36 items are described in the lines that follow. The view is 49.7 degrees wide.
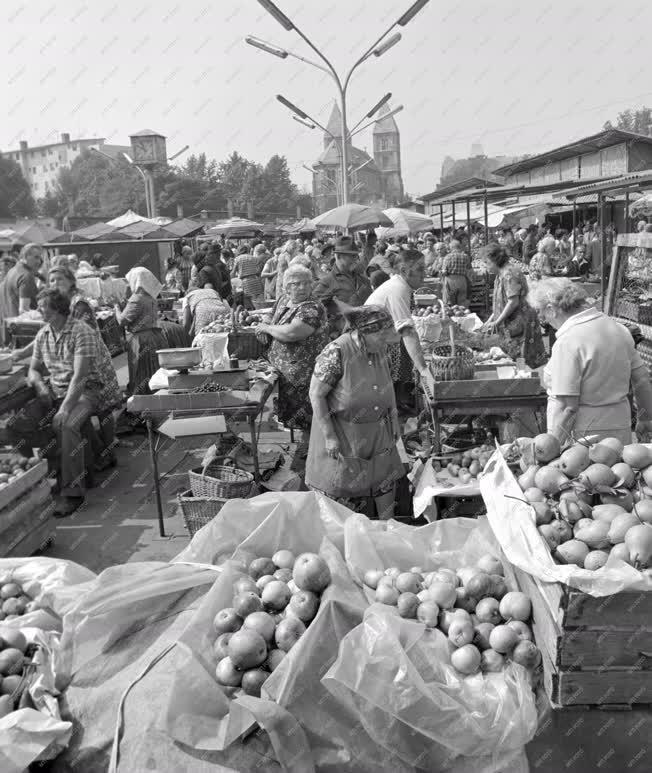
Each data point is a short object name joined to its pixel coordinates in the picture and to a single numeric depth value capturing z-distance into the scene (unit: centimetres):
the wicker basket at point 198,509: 491
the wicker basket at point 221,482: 495
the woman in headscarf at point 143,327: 775
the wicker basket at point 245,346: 708
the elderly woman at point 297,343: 564
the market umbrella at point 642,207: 1635
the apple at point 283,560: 309
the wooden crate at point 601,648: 221
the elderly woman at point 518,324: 745
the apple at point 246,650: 244
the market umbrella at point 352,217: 1273
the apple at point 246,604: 268
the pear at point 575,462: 290
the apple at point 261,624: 257
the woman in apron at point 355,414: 410
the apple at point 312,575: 277
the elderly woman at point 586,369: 362
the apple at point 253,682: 241
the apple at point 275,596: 279
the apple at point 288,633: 255
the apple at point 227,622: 261
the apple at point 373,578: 295
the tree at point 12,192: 7031
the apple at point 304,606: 268
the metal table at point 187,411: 531
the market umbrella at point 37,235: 1780
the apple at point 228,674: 243
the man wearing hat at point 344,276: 794
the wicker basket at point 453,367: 527
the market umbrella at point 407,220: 1521
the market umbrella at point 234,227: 2280
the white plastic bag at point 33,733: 226
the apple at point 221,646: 251
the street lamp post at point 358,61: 1220
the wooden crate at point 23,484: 448
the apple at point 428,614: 265
